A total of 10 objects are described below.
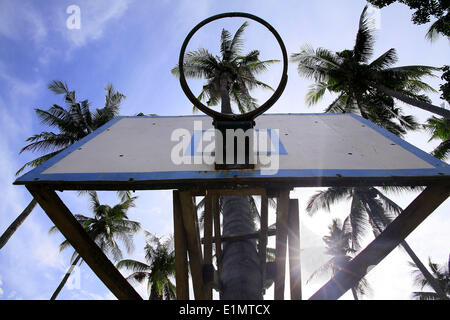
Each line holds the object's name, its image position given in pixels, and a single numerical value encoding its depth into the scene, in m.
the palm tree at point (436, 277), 16.75
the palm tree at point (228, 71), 10.59
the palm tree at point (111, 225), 14.14
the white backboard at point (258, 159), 2.26
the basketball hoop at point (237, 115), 2.47
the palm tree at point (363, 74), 11.29
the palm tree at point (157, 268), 15.41
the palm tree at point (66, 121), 11.91
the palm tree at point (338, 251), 16.20
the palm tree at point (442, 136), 10.63
